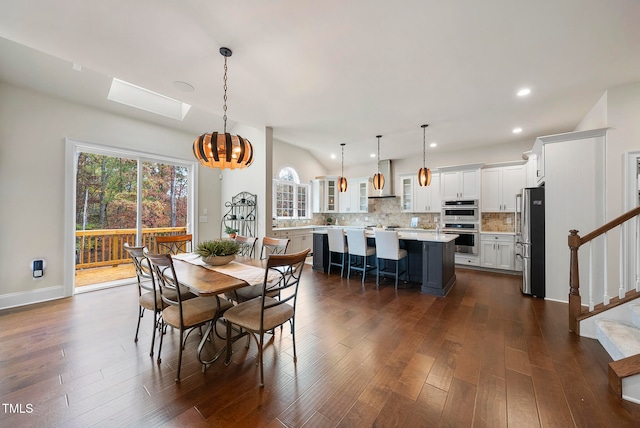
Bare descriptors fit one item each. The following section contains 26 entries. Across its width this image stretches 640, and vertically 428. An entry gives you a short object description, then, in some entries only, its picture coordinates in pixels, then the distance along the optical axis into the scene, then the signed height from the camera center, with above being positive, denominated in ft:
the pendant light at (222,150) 7.52 +2.11
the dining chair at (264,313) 5.80 -2.70
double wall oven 17.37 -0.54
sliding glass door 13.09 +0.49
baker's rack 15.96 +0.05
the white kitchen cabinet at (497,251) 16.03 -2.44
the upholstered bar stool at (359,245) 14.05 -1.82
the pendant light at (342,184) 17.68 +2.36
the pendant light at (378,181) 15.66 +2.30
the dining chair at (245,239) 11.12 -1.18
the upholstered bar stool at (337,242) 15.15 -1.78
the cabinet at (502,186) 16.39 +2.21
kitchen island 12.10 -2.51
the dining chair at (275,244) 9.99 -1.28
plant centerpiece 8.01 -1.30
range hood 22.36 +3.47
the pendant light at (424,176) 14.05 +2.38
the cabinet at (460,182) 17.59 +2.63
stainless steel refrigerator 11.73 -1.29
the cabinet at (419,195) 19.69 +1.80
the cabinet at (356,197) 23.44 +1.91
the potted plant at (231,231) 15.47 -1.13
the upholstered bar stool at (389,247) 12.77 -1.77
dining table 5.85 -1.77
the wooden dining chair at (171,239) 10.82 -1.19
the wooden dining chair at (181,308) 6.03 -2.68
